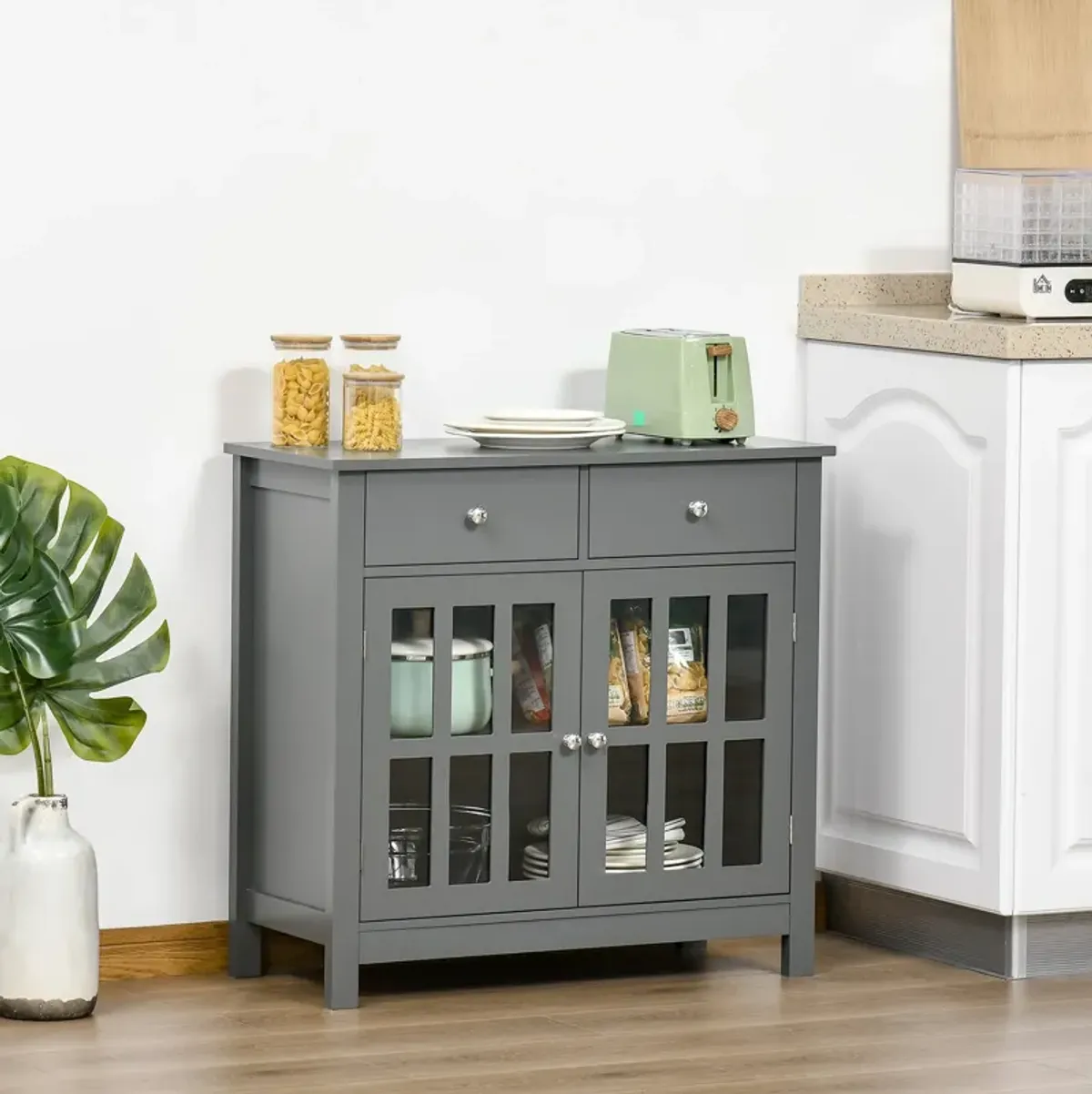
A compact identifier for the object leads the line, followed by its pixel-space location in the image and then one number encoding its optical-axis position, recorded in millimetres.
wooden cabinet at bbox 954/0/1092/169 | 6474
